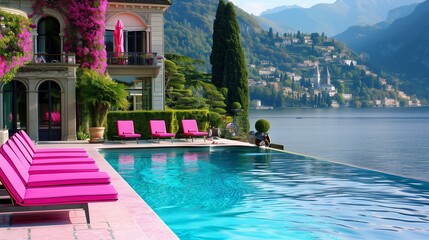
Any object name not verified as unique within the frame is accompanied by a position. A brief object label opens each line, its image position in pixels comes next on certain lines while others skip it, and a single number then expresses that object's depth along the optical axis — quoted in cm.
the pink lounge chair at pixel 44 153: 1244
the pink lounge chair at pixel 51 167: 995
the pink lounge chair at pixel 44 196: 742
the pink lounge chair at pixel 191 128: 2719
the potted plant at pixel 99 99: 2714
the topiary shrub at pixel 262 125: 2916
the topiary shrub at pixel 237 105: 4928
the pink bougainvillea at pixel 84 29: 3284
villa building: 2861
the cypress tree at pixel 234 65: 5281
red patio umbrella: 3331
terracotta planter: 2697
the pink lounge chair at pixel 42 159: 1113
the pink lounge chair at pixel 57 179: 845
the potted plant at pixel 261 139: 2509
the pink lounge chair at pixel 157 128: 2655
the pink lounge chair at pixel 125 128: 2631
